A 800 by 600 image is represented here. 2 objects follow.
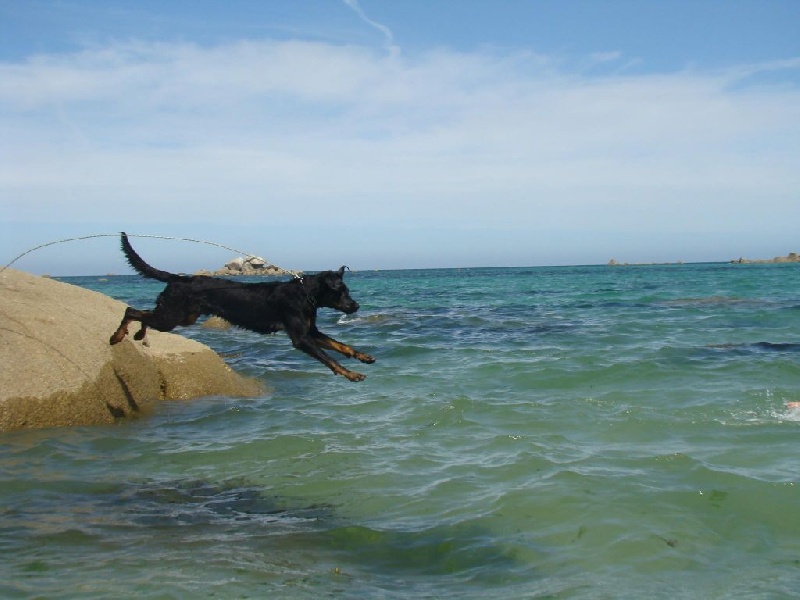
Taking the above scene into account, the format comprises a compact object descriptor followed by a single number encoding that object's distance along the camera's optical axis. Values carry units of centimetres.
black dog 775
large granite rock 726
